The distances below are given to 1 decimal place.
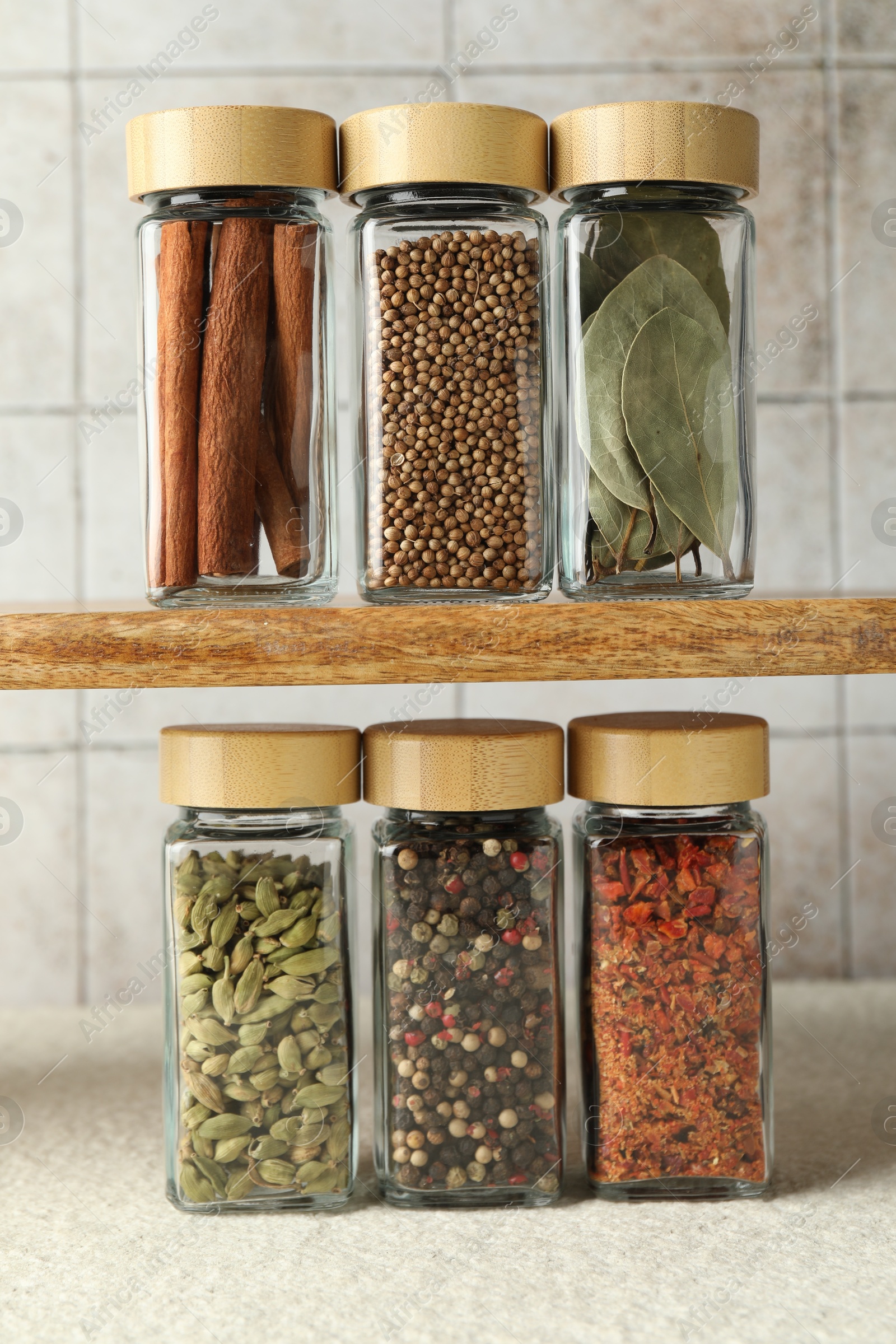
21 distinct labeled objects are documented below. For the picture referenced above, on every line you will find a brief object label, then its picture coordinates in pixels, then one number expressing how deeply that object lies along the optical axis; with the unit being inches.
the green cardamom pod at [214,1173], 22.2
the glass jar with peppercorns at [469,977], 21.6
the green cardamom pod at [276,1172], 22.0
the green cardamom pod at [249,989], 21.6
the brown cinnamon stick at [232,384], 21.4
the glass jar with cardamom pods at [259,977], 21.8
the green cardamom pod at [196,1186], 22.3
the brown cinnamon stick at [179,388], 21.5
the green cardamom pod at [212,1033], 21.7
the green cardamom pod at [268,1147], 22.0
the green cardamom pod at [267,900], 21.8
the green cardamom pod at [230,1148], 22.0
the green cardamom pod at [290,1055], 21.6
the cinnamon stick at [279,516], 21.8
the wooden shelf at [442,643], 20.8
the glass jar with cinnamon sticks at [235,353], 21.4
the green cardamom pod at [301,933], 21.8
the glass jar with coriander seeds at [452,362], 21.1
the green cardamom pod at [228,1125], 21.8
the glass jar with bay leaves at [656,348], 21.5
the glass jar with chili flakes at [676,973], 21.9
